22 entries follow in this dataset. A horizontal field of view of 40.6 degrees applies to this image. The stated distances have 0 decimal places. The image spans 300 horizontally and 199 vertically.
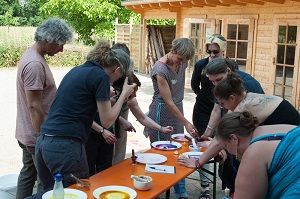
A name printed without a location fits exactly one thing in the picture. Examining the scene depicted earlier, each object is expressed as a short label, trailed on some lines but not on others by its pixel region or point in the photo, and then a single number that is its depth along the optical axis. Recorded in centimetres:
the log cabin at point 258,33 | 828
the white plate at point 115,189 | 246
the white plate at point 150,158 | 314
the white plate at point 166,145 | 355
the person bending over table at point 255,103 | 252
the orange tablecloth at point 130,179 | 257
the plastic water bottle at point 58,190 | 220
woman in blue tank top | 190
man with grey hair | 297
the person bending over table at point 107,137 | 328
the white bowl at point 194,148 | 351
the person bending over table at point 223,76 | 310
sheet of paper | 294
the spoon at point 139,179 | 261
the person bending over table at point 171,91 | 370
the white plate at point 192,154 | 332
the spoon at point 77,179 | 246
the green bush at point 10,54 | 1766
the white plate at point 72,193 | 233
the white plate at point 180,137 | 385
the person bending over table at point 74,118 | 249
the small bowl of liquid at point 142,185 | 257
